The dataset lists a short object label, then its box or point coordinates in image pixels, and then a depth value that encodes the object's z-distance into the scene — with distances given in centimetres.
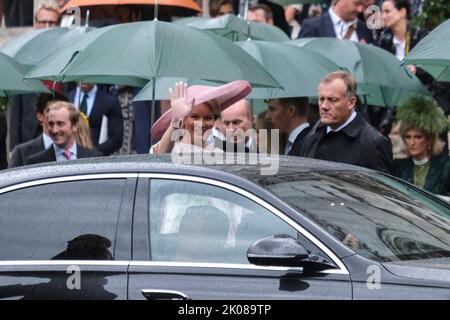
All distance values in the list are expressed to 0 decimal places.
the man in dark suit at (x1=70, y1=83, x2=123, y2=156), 1603
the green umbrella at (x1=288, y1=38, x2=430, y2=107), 1377
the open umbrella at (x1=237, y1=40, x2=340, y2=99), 1268
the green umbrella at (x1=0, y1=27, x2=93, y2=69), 1444
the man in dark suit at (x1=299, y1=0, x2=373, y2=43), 1597
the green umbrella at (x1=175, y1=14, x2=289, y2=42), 1509
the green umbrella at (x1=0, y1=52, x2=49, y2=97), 1296
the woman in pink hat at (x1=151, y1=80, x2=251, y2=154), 1013
